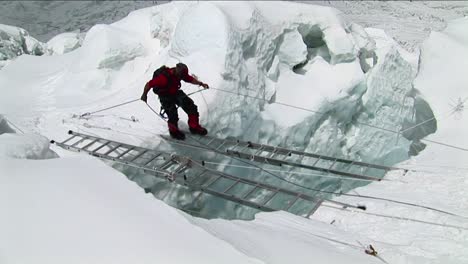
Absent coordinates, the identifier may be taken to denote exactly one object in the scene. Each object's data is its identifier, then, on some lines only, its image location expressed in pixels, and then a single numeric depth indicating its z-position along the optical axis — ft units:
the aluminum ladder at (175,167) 14.44
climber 17.43
